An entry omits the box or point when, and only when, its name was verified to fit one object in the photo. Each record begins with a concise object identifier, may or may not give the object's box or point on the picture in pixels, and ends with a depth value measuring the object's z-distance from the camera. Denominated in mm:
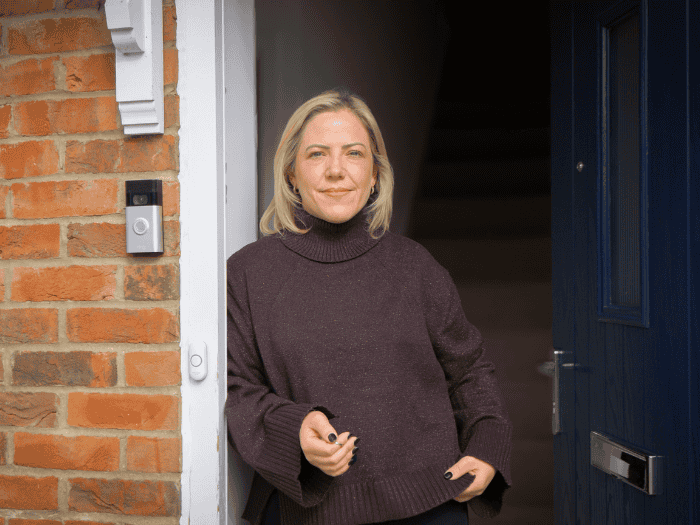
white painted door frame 1146
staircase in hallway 3025
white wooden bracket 1085
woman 1148
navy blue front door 1148
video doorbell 1132
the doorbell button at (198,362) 1141
